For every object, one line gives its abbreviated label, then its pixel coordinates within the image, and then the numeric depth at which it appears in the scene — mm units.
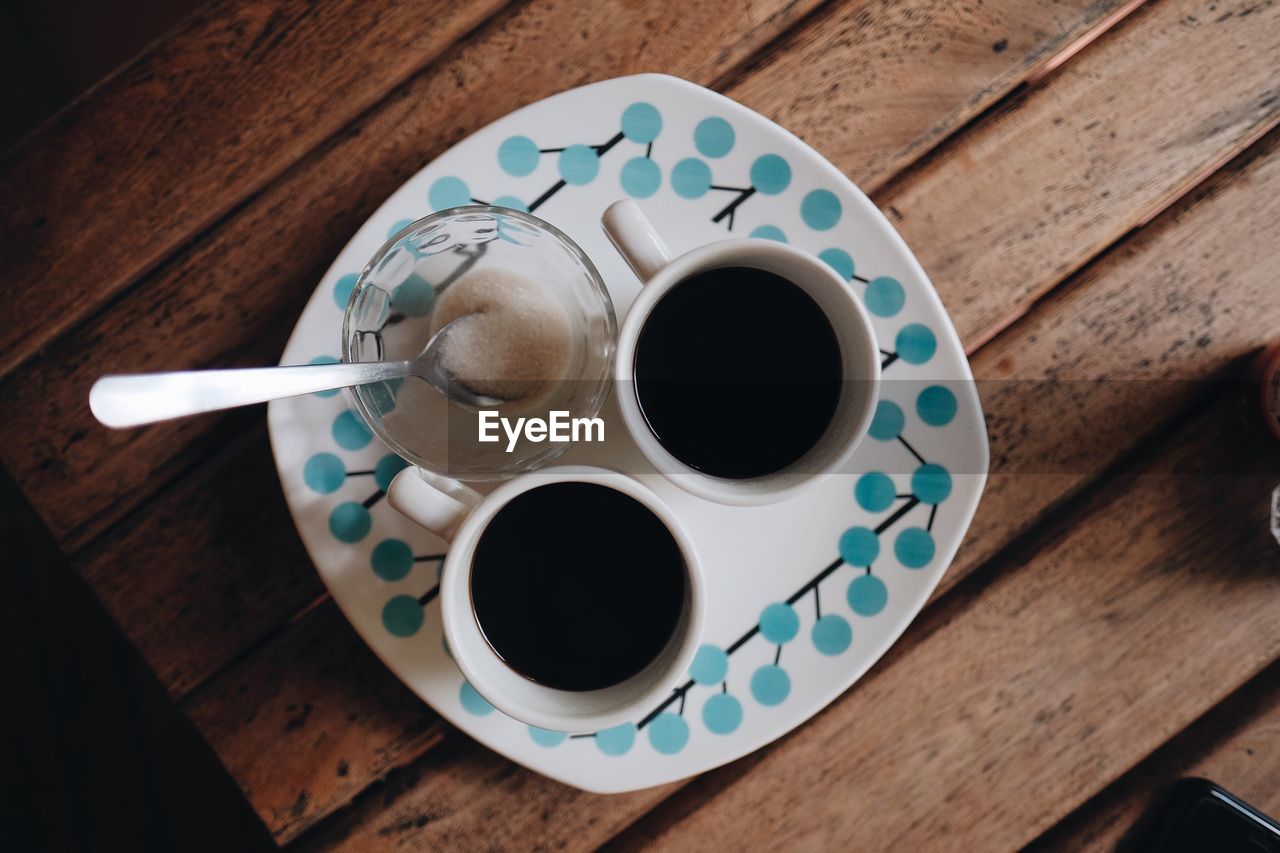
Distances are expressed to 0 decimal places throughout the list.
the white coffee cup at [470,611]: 600
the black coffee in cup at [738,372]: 663
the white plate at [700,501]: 702
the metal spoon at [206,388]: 461
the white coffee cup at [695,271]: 594
